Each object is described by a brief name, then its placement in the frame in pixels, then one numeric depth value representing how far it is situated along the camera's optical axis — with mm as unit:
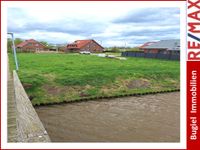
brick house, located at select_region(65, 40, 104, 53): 41264
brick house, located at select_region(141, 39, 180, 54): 29047
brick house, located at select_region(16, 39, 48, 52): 34582
